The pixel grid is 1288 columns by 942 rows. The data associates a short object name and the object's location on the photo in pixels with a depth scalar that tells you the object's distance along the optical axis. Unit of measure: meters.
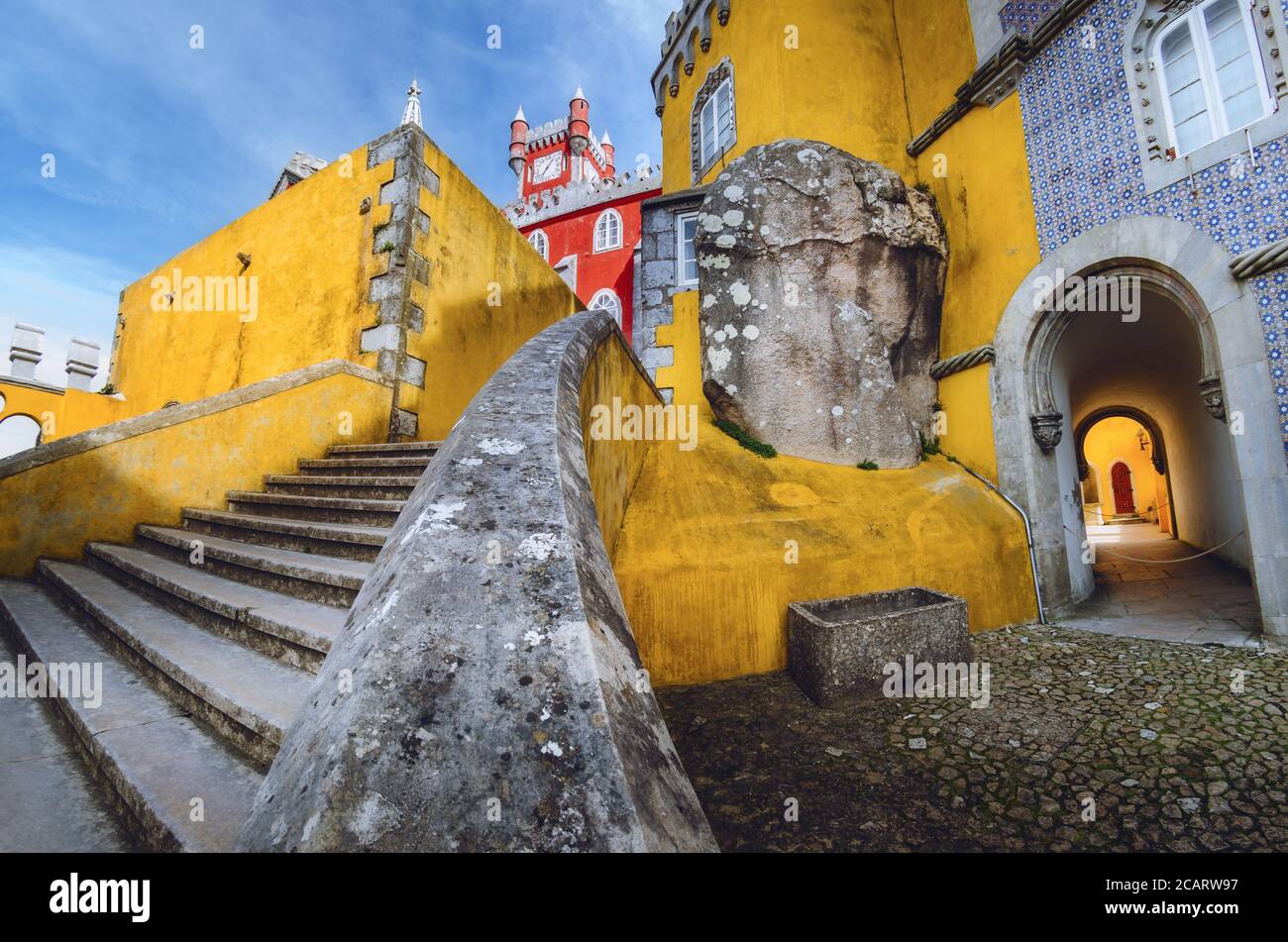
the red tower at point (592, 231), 18.31
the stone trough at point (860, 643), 3.54
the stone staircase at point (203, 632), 1.57
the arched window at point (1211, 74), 4.64
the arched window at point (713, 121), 8.63
